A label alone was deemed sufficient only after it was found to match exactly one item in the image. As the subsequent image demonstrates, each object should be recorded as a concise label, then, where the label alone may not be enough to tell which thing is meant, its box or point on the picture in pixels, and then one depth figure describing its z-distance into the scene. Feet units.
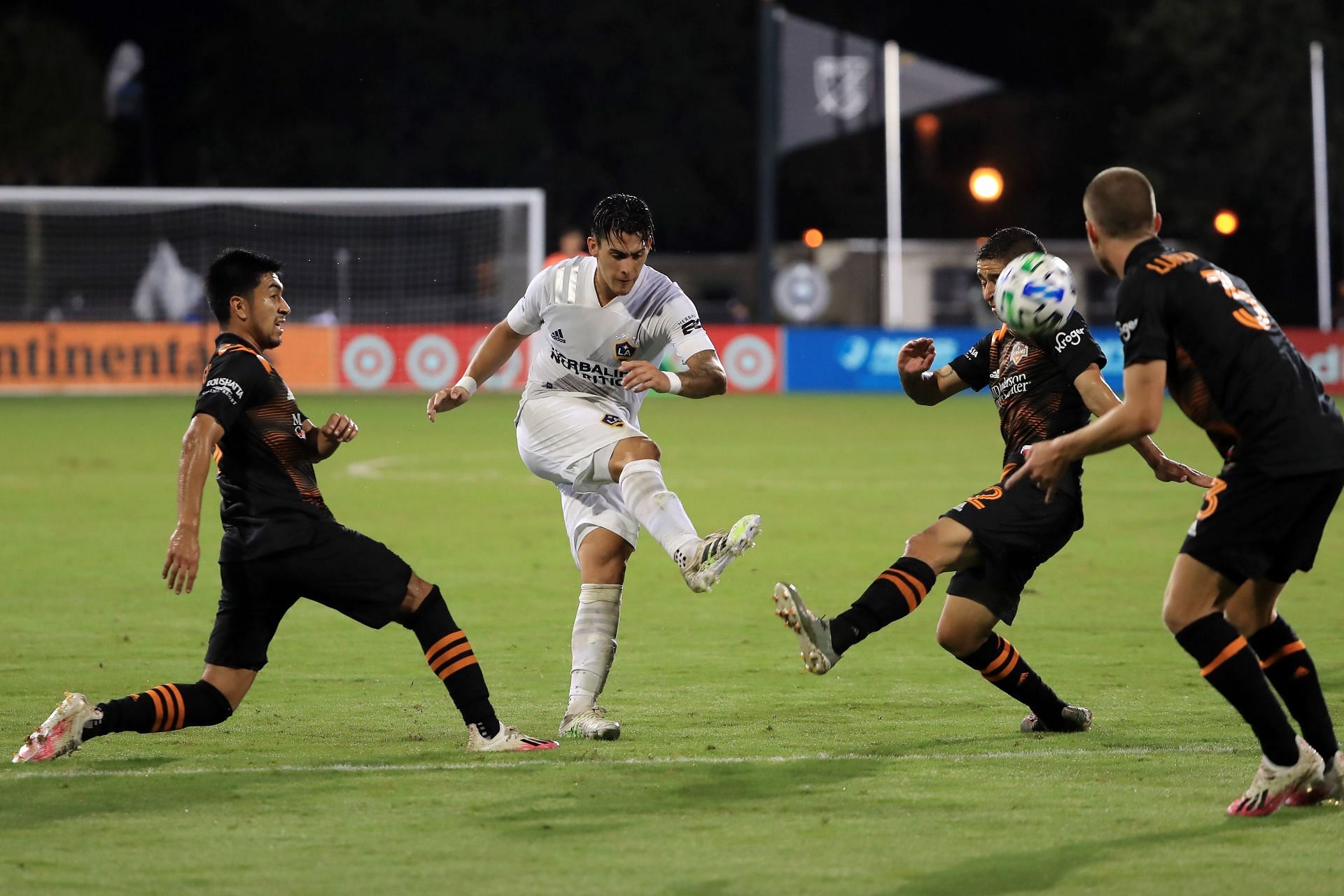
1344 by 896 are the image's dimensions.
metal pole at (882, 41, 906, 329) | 226.38
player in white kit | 45.29
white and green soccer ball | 41.50
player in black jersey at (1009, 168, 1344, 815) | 36.06
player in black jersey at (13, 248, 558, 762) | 41.16
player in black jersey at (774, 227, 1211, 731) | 44.27
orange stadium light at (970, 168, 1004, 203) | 191.11
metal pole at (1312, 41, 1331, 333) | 218.38
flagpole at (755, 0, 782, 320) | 206.59
